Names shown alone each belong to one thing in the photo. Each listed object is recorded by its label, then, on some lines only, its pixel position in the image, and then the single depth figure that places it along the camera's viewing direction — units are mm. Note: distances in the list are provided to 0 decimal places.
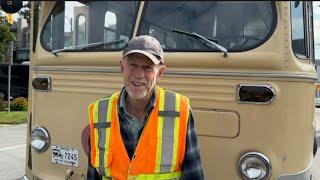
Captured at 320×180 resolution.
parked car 25625
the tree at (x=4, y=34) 21516
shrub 19625
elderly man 2549
